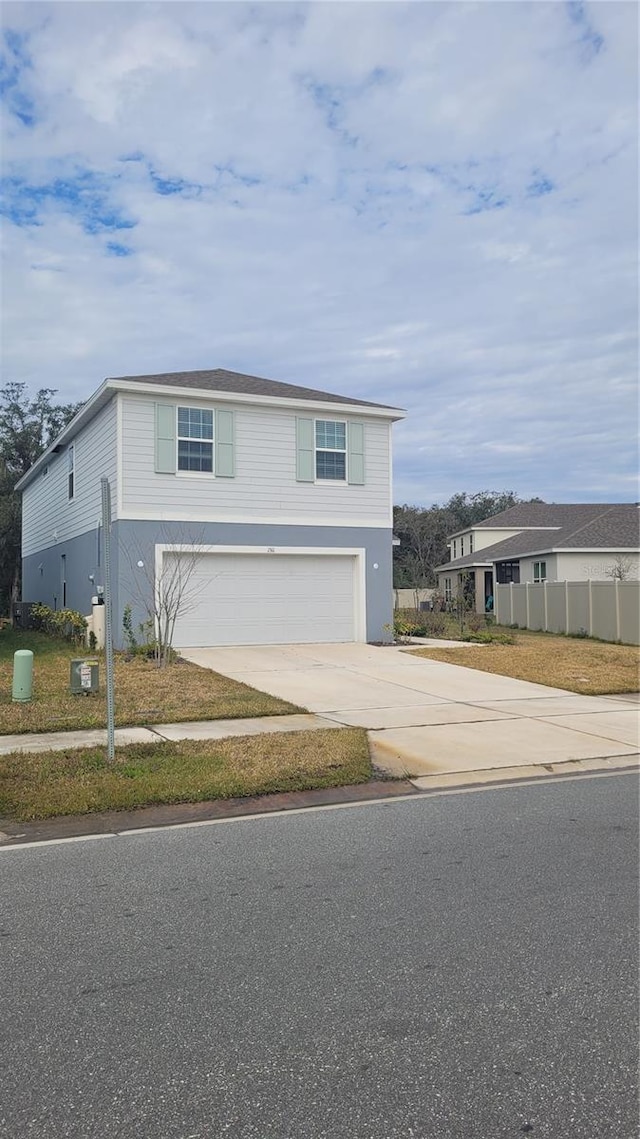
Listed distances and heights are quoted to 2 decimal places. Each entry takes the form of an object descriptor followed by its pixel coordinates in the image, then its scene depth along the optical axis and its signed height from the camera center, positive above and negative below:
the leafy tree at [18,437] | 40.56 +8.25
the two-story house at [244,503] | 19.53 +2.44
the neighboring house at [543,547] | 34.34 +2.37
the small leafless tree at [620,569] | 33.00 +1.21
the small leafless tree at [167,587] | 18.66 +0.41
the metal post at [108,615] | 7.60 -0.09
